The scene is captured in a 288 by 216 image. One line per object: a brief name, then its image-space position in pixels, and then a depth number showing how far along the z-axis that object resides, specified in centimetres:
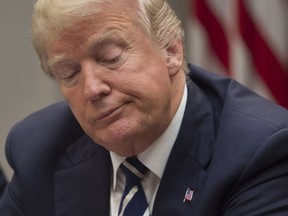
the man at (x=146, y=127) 230
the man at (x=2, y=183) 328
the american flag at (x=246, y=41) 414
